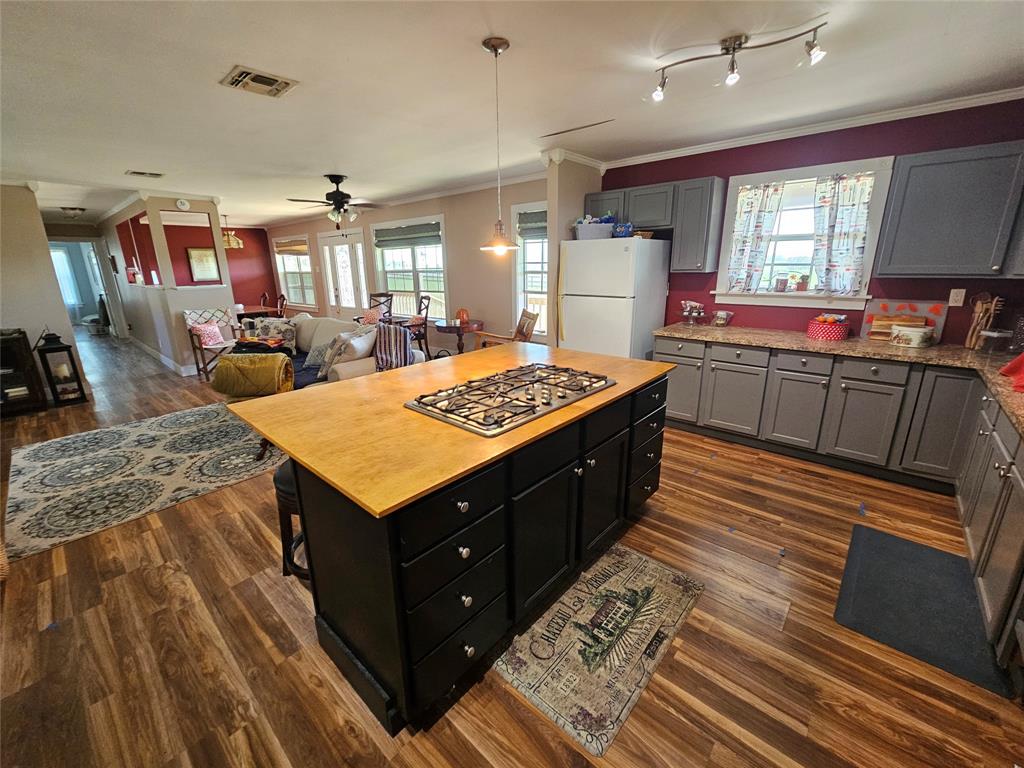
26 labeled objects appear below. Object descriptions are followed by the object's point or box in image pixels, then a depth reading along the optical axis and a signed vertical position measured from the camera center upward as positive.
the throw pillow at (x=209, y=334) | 5.41 -0.75
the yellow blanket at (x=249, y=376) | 3.15 -0.74
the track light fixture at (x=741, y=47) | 1.78 +1.04
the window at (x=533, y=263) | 4.96 +0.15
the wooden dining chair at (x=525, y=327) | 4.58 -0.57
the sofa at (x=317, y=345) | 3.37 -0.75
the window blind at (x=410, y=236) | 6.12 +0.61
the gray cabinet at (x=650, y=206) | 3.65 +0.61
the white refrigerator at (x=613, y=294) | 3.53 -0.17
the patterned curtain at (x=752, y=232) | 3.35 +0.35
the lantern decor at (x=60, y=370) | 4.48 -1.00
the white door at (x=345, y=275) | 7.61 +0.03
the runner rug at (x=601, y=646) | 1.42 -1.46
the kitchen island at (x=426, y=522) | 1.17 -0.81
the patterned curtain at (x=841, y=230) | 2.99 +0.32
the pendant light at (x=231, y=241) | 7.52 +0.66
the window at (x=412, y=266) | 6.30 +0.17
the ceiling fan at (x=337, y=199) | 4.65 +0.89
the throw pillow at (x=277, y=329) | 5.34 -0.68
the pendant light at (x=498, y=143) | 1.89 +1.04
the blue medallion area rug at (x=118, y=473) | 2.50 -1.42
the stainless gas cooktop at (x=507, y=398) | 1.54 -0.52
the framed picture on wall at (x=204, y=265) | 5.98 +0.18
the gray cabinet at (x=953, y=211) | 2.38 +0.37
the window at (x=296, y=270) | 8.90 +0.14
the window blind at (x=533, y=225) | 4.85 +0.59
